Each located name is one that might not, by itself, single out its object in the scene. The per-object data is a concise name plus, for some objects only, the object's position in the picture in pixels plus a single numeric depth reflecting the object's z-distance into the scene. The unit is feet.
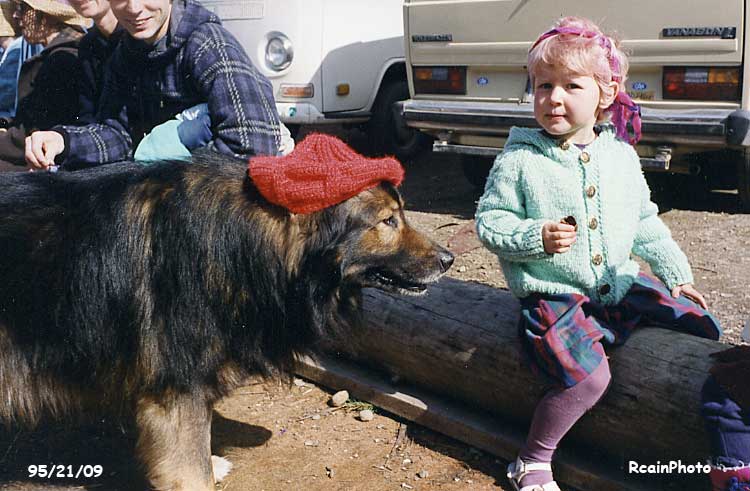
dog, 9.13
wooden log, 9.04
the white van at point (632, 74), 16.87
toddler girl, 9.13
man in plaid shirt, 11.39
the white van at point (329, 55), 24.66
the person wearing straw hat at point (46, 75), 14.52
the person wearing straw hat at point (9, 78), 17.63
